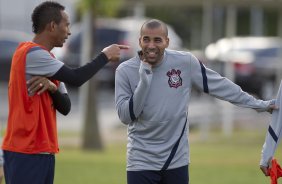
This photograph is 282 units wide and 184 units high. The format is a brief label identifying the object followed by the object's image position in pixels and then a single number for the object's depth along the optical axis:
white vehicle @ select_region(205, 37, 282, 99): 60.47
